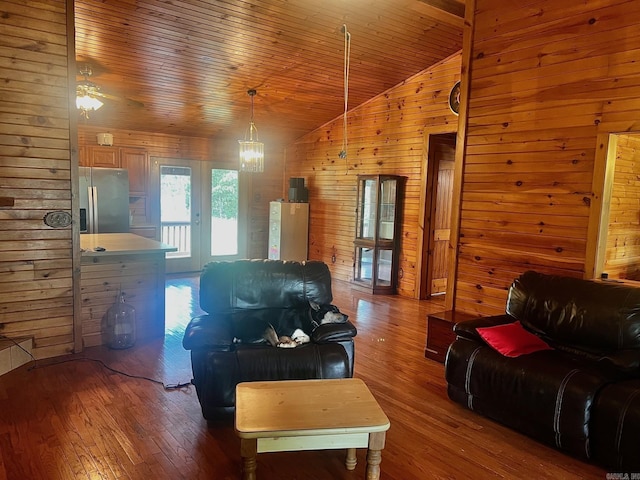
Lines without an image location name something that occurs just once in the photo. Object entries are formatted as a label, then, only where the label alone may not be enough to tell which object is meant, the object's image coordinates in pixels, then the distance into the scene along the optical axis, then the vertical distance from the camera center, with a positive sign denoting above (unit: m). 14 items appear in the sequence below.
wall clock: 5.09 +1.21
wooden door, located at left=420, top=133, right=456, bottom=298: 5.84 -0.10
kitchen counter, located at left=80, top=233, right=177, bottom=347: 3.80 -0.85
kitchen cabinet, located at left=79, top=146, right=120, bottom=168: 6.28 +0.48
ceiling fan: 3.86 +0.83
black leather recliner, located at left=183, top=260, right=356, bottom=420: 2.54 -0.87
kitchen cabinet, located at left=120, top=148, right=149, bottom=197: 6.71 +0.35
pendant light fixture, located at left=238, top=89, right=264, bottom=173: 5.12 +0.45
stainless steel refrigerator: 5.75 -0.14
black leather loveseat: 2.24 -0.94
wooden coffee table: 1.80 -0.95
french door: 7.23 -0.33
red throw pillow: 2.70 -0.86
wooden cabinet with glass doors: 6.18 -0.44
